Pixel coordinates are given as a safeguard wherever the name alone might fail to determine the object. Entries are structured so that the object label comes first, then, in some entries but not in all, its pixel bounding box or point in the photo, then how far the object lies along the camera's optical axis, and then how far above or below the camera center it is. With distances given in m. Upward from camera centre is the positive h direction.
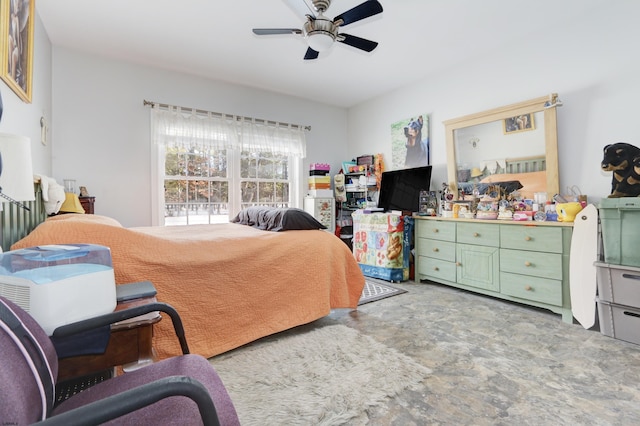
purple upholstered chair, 0.57 -0.37
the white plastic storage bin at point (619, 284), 2.09 -0.52
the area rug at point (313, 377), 1.42 -0.91
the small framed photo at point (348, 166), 4.95 +0.85
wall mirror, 2.84 +0.68
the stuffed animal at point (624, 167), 2.22 +0.33
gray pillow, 2.48 -0.02
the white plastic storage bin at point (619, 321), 2.10 -0.79
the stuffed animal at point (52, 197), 2.20 +0.19
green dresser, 2.54 -0.44
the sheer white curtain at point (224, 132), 3.69 +1.19
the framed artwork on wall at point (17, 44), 1.64 +1.11
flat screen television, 3.88 +0.38
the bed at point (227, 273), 1.64 -0.37
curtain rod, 3.60 +1.43
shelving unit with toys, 4.66 +0.48
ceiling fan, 2.07 +1.43
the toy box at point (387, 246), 3.74 -0.38
